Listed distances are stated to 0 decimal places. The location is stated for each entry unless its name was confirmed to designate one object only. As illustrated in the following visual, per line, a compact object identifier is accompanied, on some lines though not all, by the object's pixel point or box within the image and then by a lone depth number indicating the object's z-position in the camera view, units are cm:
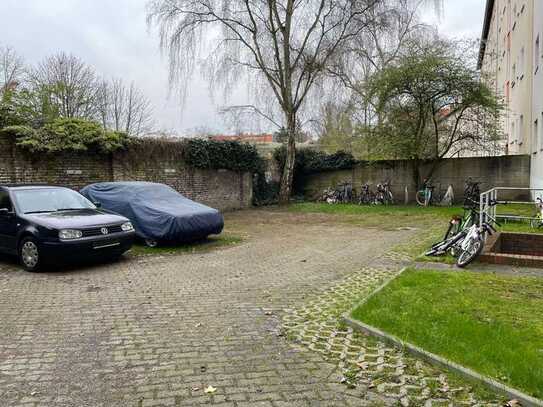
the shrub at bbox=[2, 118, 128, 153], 1212
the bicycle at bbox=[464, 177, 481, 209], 1803
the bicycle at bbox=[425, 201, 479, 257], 807
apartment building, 1566
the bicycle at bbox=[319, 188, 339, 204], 2214
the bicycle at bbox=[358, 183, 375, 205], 2123
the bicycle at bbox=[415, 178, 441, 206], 1939
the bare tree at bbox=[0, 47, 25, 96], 2416
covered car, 974
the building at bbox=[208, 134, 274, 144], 2196
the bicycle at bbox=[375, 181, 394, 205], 2086
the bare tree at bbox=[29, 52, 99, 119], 2268
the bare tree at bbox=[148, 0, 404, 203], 1866
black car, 748
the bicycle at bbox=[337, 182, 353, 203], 2209
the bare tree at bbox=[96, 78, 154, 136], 3253
